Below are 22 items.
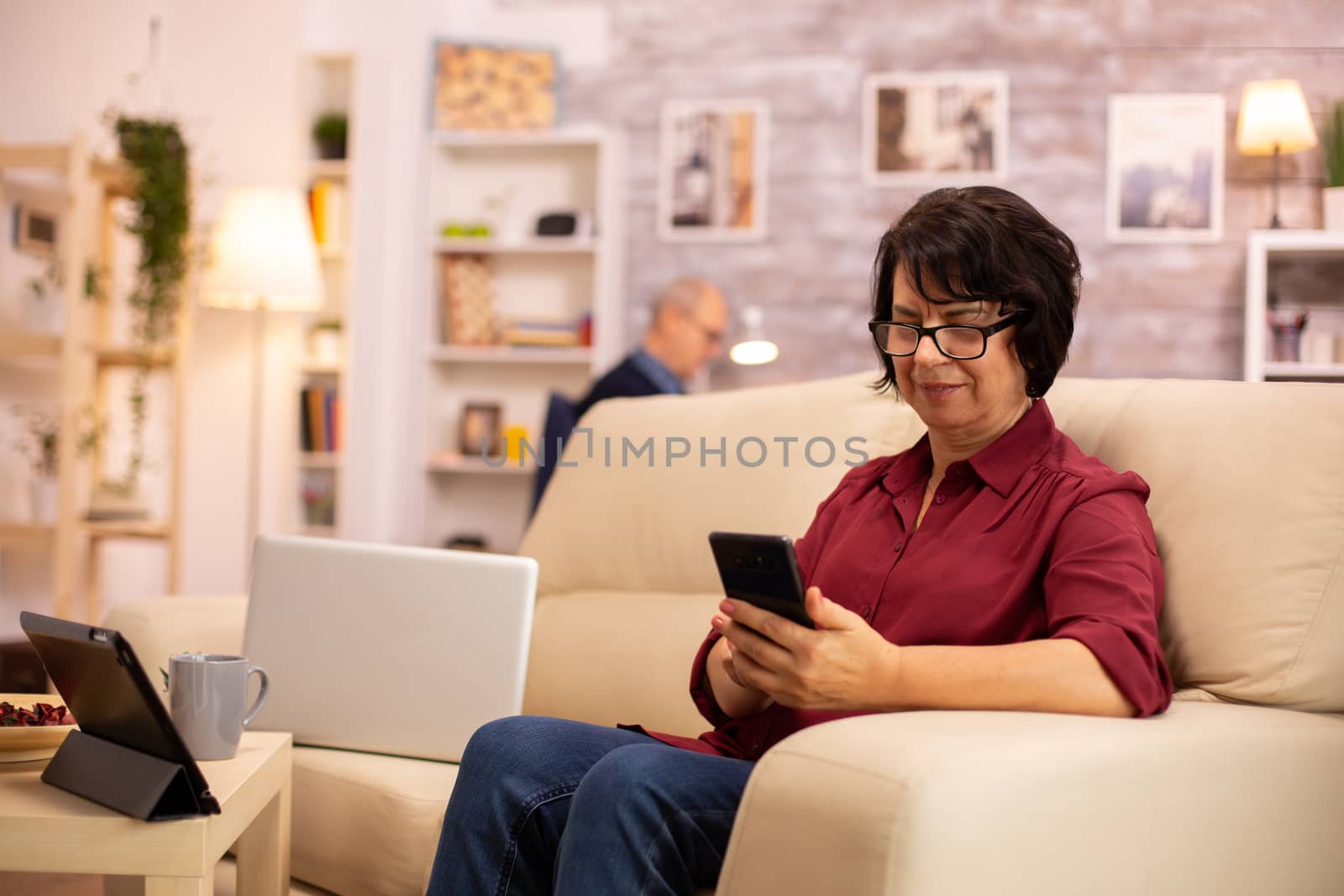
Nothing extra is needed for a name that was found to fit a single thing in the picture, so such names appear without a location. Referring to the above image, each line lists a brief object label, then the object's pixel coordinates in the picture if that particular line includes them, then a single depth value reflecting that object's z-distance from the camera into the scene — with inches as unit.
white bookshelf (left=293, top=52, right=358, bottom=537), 172.2
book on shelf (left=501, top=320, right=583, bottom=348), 172.1
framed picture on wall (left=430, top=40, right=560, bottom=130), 177.2
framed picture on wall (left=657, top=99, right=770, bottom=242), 171.8
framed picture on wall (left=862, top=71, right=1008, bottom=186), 164.1
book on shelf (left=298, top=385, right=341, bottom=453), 172.2
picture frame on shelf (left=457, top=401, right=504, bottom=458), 177.3
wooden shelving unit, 141.5
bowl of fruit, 48.9
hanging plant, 148.3
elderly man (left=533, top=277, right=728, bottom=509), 139.6
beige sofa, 37.5
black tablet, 41.7
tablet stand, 42.1
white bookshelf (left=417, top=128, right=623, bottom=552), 175.8
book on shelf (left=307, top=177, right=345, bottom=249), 173.6
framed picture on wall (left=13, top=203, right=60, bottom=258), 149.6
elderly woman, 44.1
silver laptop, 66.0
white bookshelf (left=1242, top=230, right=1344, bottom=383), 145.3
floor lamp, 156.5
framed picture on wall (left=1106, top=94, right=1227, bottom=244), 159.6
